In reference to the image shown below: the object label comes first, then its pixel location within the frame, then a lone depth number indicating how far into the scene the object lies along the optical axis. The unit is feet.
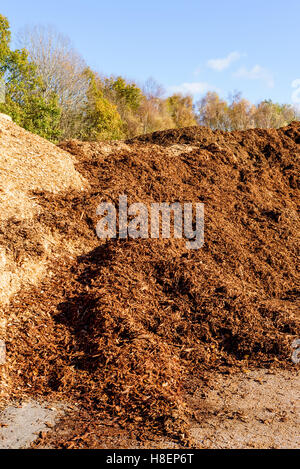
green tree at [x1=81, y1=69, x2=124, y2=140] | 81.66
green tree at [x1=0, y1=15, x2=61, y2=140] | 61.26
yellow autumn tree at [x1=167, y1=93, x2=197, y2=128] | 134.62
